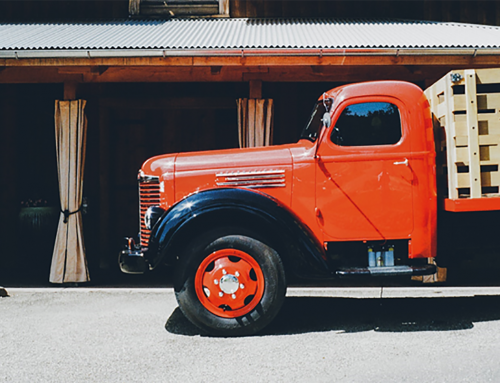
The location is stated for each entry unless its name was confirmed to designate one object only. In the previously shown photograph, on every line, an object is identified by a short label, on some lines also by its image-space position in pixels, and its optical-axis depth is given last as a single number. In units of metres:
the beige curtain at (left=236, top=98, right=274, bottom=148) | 6.48
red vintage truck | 4.12
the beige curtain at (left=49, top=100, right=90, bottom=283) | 6.33
